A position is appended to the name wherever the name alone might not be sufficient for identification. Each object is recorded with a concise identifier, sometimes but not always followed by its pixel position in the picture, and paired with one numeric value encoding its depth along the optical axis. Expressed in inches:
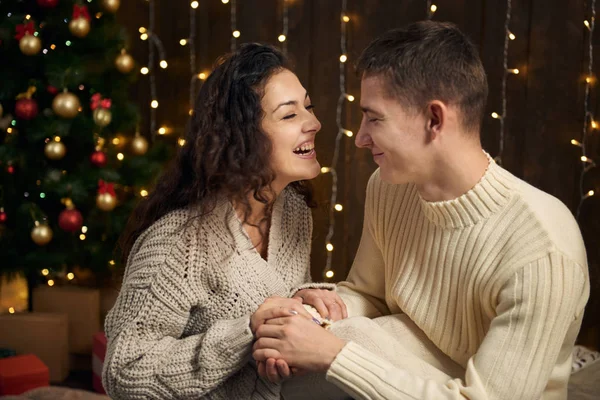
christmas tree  109.2
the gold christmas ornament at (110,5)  111.2
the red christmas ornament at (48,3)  108.1
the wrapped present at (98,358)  111.9
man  54.5
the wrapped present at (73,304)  123.8
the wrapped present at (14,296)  123.9
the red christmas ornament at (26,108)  108.9
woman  62.7
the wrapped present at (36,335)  118.2
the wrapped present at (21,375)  104.3
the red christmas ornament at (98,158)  111.7
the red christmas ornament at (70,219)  110.6
